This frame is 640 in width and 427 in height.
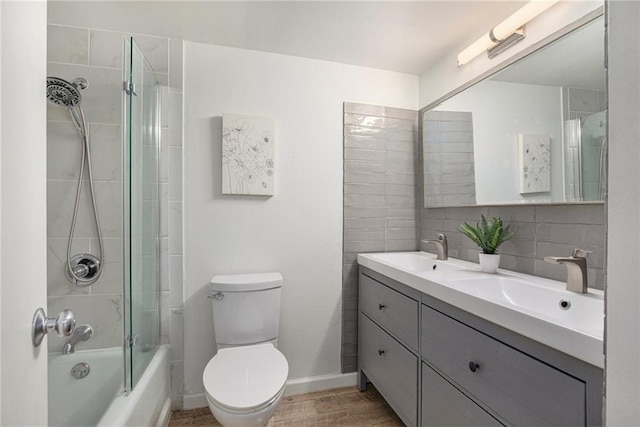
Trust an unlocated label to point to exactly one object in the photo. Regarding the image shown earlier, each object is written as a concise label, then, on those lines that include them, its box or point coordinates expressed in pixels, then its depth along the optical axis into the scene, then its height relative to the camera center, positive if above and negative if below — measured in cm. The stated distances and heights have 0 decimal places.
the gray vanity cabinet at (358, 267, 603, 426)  77 -54
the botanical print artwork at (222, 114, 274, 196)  183 +37
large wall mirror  115 +41
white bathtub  124 -84
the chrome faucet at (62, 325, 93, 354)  116 -50
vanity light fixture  132 +91
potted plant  147 -13
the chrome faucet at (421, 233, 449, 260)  185 -20
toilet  118 -73
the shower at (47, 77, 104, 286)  158 +1
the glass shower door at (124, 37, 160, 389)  134 +1
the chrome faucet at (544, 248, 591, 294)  109 -21
